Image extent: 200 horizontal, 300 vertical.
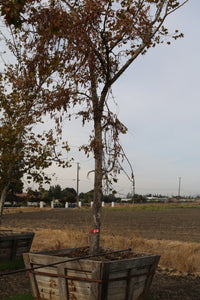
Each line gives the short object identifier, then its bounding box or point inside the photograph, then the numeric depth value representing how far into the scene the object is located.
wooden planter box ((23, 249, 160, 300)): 4.71
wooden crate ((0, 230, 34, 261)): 9.19
